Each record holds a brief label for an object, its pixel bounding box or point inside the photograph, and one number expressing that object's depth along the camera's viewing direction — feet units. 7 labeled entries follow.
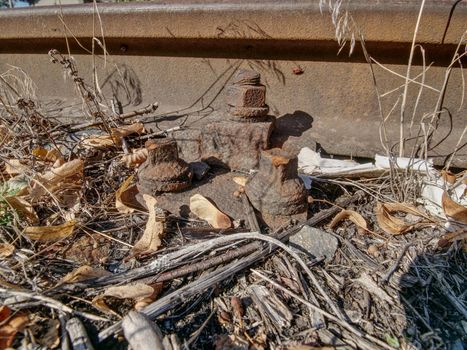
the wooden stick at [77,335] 0.64
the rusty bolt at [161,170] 0.99
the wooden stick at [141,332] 0.63
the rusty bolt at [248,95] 1.11
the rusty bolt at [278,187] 0.92
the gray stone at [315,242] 0.88
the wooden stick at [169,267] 0.76
